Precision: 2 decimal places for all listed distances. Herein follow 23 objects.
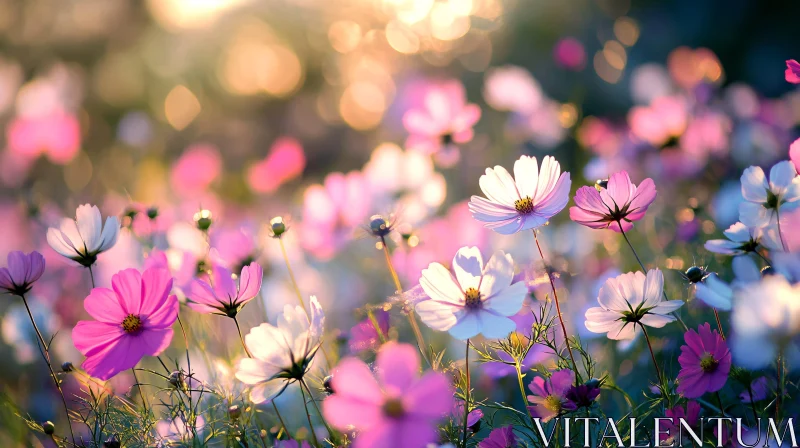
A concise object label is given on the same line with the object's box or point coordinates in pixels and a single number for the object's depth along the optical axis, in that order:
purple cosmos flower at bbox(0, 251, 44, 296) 1.46
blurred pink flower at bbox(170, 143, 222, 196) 2.54
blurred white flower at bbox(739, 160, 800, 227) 1.42
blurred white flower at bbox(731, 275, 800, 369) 1.31
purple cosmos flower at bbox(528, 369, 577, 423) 1.42
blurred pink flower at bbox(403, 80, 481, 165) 1.78
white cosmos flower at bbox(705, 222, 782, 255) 1.42
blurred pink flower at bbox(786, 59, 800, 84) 1.43
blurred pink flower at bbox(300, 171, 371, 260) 1.78
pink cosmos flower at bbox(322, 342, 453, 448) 1.31
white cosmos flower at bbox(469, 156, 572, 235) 1.43
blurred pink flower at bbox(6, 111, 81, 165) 2.73
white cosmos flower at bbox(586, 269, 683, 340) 1.39
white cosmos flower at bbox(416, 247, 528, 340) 1.38
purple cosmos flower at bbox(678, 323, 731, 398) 1.41
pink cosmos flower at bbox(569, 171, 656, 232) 1.41
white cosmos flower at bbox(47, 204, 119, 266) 1.47
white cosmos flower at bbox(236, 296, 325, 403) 1.38
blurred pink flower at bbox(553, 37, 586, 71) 2.44
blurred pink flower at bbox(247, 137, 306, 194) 2.33
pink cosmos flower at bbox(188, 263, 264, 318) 1.41
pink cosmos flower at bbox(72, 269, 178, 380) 1.42
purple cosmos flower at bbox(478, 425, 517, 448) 1.42
